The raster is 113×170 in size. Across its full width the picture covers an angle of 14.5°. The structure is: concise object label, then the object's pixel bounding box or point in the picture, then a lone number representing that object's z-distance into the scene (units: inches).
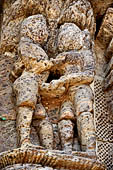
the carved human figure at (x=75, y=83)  154.9
